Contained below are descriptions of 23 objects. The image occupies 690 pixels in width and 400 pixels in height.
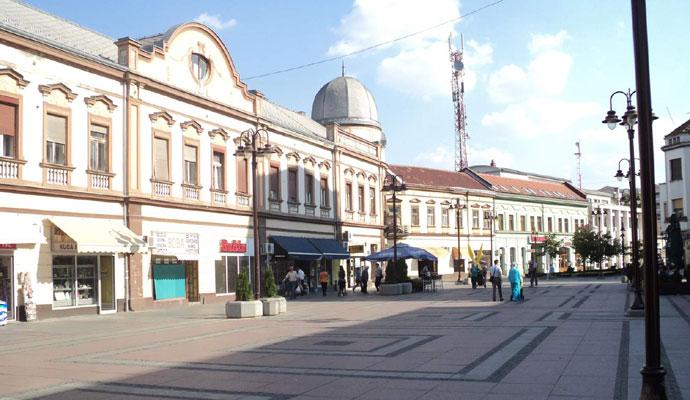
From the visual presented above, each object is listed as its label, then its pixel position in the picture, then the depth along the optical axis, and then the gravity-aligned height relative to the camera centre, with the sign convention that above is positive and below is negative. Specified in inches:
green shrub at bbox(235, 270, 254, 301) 915.4 -62.3
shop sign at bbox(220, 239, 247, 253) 1328.7 -10.8
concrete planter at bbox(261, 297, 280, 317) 933.8 -86.9
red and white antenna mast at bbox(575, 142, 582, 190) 4544.8 +499.7
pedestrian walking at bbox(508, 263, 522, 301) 1083.9 -73.7
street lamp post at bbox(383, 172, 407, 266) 1397.4 +94.7
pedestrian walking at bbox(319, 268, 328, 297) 1461.6 -87.6
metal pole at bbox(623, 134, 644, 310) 808.9 +6.6
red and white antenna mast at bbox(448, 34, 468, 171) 3602.4 +675.9
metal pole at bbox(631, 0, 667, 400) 267.1 +8.1
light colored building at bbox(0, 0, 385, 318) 919.0 +116.2
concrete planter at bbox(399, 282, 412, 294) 1421.3 -102.3
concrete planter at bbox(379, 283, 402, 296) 1389.0 -101.9
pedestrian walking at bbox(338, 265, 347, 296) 1401.3 -90.7
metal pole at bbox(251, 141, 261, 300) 903.8 +10.7
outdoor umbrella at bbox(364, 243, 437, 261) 1501.0 -38.6
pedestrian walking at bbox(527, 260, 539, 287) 1665.6 -90.7
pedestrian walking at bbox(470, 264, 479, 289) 1615.2 -94.4
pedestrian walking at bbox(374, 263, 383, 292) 1578.5 -89.4
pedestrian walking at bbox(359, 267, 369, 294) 1508.4 -90.1
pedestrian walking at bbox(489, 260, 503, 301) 1126.4 -68.8
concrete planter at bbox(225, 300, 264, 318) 904.3 -87.5
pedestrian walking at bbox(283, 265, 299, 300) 1366.9 -82.4
